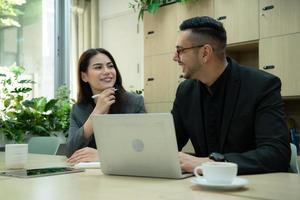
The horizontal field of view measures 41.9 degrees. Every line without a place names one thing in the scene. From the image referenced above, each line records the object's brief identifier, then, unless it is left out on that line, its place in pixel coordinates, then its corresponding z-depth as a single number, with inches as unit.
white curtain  206.2
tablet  54.8
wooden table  38.4
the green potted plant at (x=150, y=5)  178.1
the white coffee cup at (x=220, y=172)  40.6
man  63.7
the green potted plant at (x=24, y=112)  162.7
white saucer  40.5
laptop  47.3
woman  89.2
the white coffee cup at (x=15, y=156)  63.7
